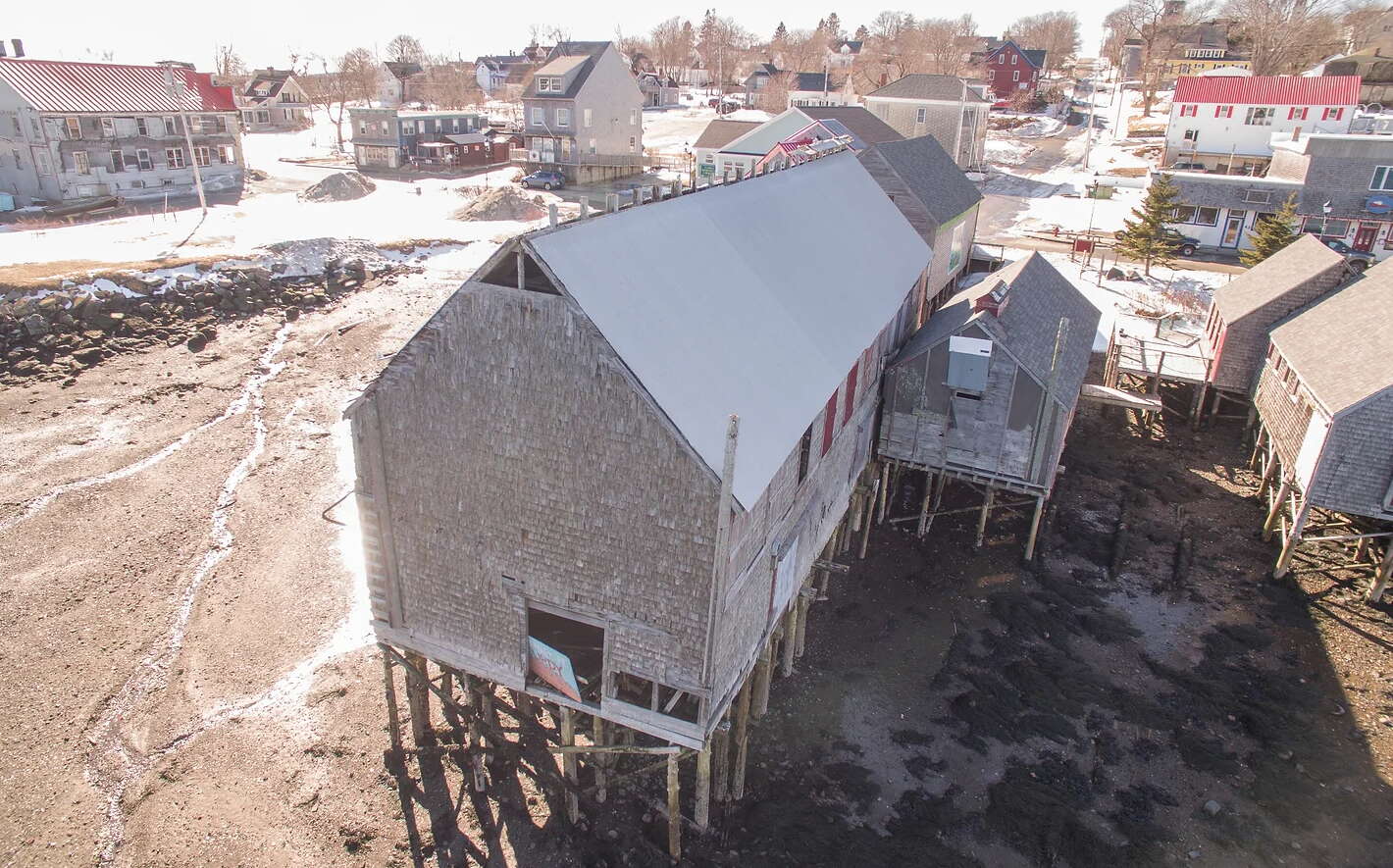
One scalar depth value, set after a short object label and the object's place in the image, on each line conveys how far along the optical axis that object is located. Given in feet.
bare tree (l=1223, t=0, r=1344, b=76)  294.25
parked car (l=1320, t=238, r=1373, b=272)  93.98
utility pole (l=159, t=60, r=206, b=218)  181.80
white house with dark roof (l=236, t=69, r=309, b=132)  312.50
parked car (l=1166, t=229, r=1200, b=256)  155.94
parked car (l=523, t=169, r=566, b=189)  205.16
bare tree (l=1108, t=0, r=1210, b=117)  334.85
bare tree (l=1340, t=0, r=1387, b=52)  302.25
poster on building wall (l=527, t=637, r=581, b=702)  44.29
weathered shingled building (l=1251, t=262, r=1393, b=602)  65.05
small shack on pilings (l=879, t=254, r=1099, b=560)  68.33
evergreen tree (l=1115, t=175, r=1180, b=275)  142.10
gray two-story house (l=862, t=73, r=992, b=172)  224.53
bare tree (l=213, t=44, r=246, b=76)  343.87
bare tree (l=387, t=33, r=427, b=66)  434.30
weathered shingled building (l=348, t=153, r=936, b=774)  38.58
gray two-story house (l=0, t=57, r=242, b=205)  161.58
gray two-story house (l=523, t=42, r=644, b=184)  216.95
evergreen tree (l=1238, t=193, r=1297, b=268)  130.72
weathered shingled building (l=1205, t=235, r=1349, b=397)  88.79
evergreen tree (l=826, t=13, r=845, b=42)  568.73
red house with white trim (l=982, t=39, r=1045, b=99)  341.41
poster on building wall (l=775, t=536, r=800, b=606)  51.37
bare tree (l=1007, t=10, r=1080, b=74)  440.86
